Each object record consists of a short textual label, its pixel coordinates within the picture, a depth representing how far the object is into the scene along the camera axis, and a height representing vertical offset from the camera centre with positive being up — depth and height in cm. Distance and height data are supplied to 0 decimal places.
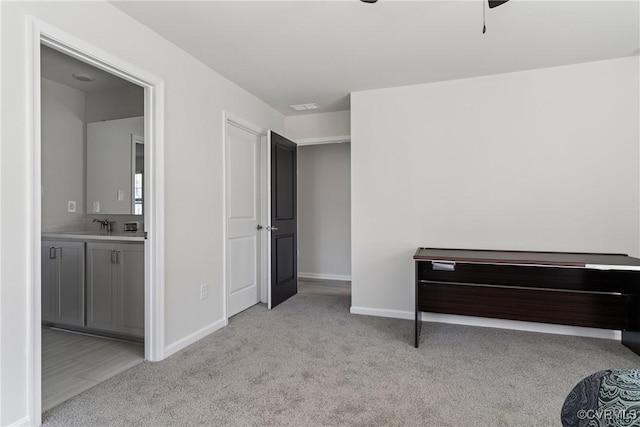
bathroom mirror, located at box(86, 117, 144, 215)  354 +49
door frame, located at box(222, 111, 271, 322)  336 +19
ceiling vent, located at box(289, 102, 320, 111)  418 +129
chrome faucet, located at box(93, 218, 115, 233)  368 -10
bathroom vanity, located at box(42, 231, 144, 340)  288 -59
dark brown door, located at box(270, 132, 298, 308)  394 -9
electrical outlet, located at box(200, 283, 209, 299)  304 -67
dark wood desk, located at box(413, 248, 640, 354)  269 -62
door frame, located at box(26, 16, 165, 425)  176 +18
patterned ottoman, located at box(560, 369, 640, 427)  83 -47
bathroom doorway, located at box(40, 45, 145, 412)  271 -11
